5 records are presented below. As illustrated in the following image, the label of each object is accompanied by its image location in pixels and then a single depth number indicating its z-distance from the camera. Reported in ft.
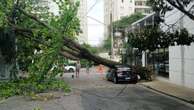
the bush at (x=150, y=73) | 61.93
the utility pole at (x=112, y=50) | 118.75
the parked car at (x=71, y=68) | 112.24
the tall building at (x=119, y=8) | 156.90
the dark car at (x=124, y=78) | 60.51
